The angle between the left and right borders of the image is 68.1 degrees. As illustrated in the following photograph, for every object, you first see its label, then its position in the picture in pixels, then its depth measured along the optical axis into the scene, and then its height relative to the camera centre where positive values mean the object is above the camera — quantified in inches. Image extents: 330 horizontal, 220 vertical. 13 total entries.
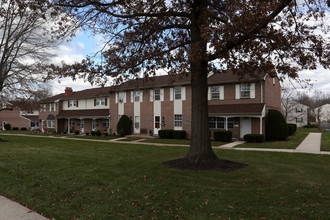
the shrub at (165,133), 931.2 -52.7
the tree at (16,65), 832.9 +188.4
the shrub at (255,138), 751.1 -57.3
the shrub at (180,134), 904.3 -54.8
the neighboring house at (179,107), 805.9 +51.5
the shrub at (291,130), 1007.9 -44.5
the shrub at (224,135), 801.6 -52.3
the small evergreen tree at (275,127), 807.1 -25.3
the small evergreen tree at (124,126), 1075.9 -29.2
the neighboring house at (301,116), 2079.4 +37.3
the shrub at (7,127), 2057.5 -64.2
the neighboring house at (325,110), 2541.8 +109.5
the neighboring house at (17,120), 2114.9 -5.4
